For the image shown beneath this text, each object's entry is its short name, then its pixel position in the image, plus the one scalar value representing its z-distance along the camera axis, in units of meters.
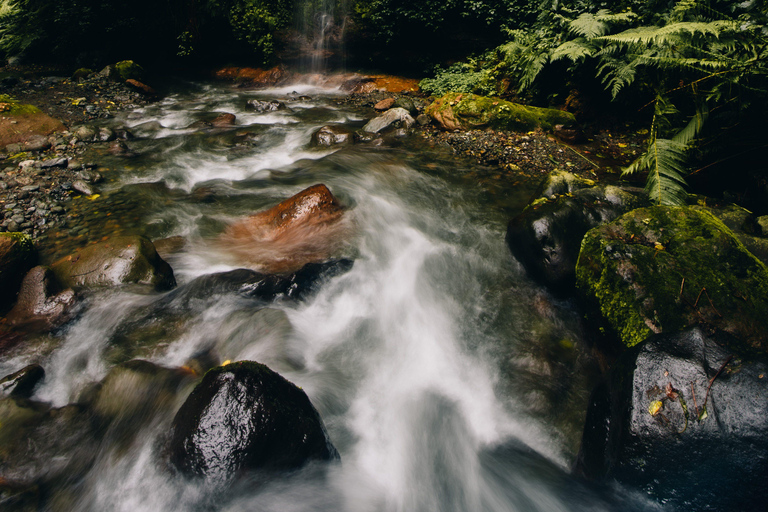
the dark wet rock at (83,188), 5.45
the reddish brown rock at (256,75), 12.74
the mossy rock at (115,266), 3.89
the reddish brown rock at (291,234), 4.45
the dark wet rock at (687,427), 2.05
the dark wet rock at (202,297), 3.53
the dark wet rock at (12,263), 3.63
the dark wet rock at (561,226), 3.96
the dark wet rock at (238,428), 2.28
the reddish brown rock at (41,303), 3.53
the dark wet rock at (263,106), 9.92
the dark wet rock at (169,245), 4.61
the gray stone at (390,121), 8.08
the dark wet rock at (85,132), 7.05
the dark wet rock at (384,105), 9.54
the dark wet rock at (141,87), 10.43
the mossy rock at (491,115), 7.28
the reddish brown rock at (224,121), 8.75
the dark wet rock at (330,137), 7.71
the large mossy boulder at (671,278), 2.80
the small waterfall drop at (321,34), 12.18
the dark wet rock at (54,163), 5.85
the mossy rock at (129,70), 10.77
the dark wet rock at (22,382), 2.91
